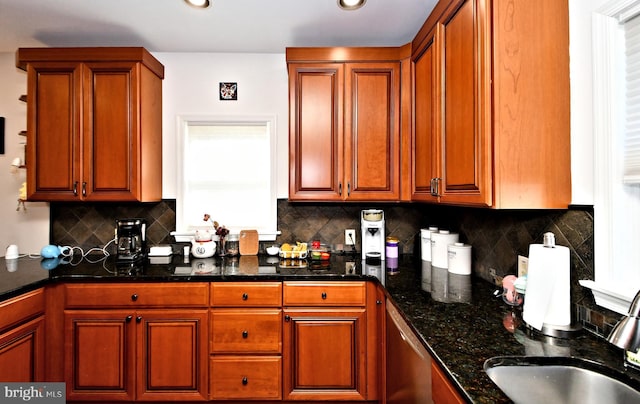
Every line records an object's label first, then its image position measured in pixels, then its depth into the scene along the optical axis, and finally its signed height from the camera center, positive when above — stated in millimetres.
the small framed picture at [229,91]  2498 +928
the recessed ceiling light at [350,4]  1848 +1229
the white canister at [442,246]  2020 -286
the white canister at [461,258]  1863 -336
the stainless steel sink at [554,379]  895 -526
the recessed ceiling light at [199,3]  1841 +1229
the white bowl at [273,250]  2410 -366
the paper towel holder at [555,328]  1092 -456
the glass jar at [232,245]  2400 -320
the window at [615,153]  1046 +177
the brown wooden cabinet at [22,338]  1565 -727
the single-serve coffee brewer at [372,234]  2238 -223
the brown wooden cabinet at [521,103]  1195 +399
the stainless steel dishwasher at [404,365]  1128 -692
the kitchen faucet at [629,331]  709 -303
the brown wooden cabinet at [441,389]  863 -559
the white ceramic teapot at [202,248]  2320 -335
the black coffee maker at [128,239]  2225 -254
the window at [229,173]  2514 +260
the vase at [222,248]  2389 -342
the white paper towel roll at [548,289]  1097 -313
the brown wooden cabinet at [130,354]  1843 -907
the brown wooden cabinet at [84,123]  2121 +575
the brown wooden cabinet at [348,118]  2141 +605
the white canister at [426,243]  2223 -286
